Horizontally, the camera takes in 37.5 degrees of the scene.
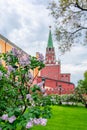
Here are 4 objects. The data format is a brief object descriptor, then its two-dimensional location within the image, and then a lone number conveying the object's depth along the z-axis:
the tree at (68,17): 7.39
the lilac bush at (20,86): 2.31
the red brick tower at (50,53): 47.31
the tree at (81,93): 12.03
